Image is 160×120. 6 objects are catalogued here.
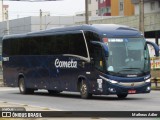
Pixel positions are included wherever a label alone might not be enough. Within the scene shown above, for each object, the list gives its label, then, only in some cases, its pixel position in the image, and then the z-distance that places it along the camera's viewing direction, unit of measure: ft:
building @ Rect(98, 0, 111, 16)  346.54
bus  75.25
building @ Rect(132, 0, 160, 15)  210.49
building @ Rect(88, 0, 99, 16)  386.52
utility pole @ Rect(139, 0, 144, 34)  117.50
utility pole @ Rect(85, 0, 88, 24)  140.62
